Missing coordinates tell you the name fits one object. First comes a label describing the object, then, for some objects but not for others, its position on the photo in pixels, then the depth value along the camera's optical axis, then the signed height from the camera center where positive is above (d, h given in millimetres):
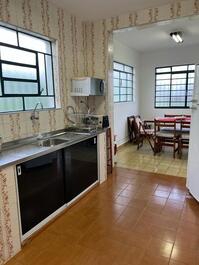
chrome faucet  2520 -141
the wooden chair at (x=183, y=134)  4395 -678
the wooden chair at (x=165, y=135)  4426 -705
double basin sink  2495 -450
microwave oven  3049 +263
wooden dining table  4434 -419
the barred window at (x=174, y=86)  5949 +502
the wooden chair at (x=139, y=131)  5230 -747
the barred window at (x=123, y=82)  5172 +561
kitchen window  2273 +411
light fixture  4246 +1412
